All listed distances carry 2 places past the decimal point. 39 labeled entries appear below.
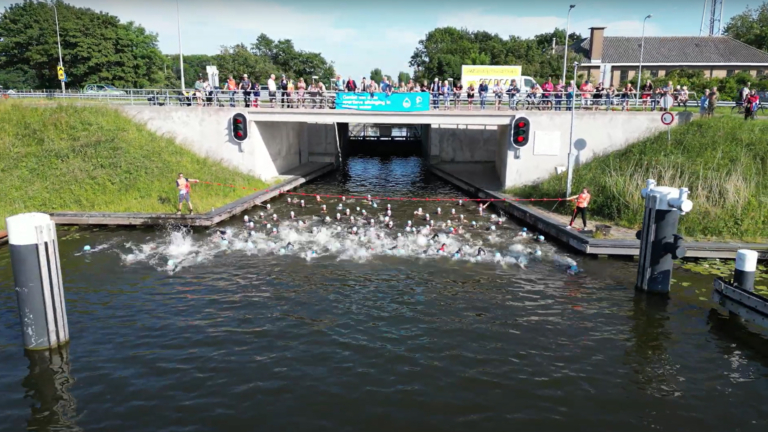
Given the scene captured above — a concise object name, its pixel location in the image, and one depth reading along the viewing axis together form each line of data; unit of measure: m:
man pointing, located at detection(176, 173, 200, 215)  22.14
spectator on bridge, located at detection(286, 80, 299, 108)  30.19
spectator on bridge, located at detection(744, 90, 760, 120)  26.56
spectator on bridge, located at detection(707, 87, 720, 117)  26.58
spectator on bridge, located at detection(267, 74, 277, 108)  29.71
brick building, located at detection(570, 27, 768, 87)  64.78
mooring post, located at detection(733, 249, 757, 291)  12.36
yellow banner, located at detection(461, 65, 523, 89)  50.12
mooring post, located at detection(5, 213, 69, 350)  10.16
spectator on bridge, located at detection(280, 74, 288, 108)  30.05
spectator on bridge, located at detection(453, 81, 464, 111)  28.73
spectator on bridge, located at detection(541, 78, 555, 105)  28.88
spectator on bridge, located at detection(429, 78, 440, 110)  29.11
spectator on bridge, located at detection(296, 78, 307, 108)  29.96
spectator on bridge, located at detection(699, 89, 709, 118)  26.73
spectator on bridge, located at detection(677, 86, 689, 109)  28.08
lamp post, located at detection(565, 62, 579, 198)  23.20
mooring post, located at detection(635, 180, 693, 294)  13.61
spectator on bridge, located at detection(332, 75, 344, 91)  30.95
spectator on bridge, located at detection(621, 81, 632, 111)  27.02
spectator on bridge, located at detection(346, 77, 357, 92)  30.92
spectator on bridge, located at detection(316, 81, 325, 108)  29.57
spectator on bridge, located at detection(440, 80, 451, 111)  28.86
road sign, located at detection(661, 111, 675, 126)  21.08
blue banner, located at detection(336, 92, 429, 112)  28.69
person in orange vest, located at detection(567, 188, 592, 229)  19.44
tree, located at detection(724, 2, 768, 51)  70.69
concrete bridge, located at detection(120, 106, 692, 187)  27.00
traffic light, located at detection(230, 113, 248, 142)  29.27
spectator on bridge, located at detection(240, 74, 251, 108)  29.77
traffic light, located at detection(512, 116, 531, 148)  27.14
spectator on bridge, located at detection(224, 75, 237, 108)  29.67
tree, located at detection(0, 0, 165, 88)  55.59
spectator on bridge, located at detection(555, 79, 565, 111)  27.53
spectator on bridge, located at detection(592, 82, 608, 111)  28.39
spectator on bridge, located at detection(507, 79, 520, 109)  27.94
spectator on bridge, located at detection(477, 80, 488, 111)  29.25
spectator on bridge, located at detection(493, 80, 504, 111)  28.41
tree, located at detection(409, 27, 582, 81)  73.62
